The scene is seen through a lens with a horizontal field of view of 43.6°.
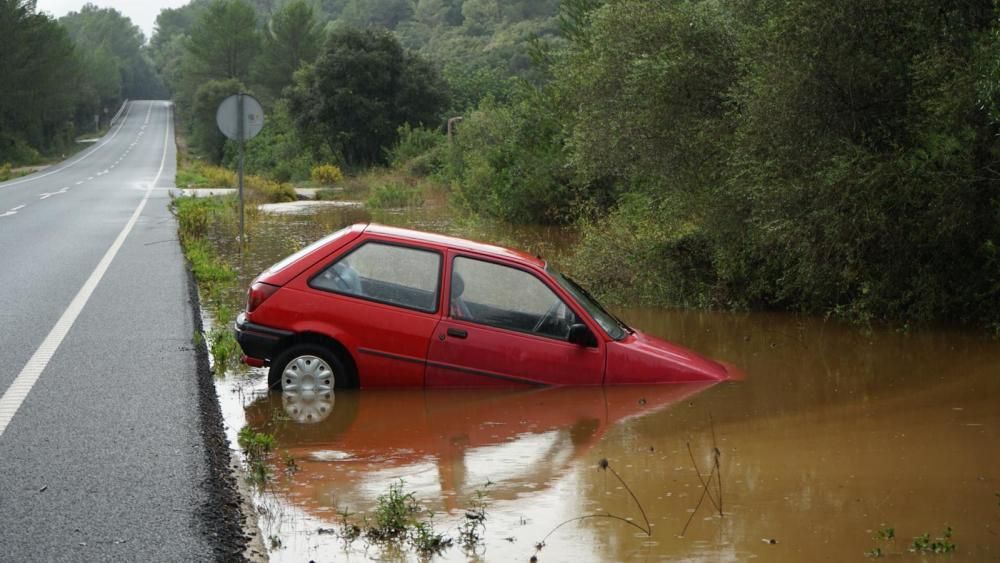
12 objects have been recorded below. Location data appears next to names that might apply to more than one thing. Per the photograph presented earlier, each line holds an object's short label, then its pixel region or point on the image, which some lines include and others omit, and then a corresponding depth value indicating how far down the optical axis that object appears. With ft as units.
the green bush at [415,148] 167.53
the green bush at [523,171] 92.22
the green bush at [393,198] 127.34
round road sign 66.39
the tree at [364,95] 201.98
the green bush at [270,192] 131.23
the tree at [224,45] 391.65
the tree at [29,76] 294.46
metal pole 66.44
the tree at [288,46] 354.33
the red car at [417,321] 31.91
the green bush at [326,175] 179.93
